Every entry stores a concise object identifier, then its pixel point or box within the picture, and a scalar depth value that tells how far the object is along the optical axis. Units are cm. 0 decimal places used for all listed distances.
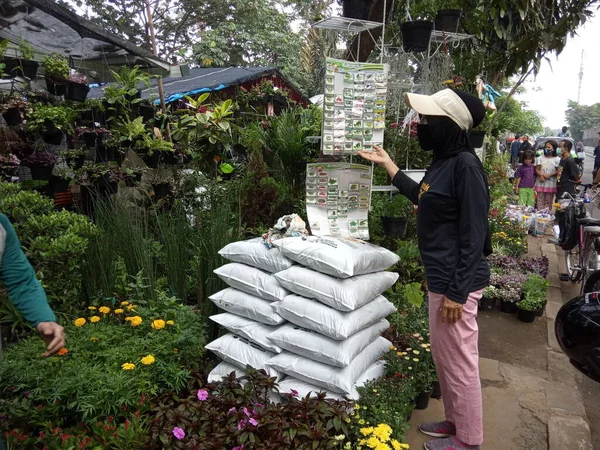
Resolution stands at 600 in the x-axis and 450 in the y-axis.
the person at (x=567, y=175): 805
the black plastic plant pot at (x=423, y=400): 261
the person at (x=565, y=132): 1602
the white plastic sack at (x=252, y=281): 252
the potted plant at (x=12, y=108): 349
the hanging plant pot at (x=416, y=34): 344
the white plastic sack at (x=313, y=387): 227
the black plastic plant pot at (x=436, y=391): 275
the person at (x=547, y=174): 796
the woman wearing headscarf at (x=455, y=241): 194
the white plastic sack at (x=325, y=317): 228
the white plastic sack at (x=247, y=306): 250
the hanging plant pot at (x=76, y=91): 401
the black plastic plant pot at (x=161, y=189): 418
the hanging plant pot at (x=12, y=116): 352
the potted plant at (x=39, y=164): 345
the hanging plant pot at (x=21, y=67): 366
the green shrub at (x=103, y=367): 189
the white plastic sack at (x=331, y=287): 231
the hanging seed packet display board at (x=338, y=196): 297
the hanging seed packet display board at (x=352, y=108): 285
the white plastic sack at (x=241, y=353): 245
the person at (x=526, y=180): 805
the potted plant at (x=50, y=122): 368
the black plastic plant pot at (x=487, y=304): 450
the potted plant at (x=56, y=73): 387
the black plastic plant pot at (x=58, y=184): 366
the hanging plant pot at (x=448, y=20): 395
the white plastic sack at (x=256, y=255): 257
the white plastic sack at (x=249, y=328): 248
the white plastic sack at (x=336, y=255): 235
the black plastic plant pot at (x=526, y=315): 422
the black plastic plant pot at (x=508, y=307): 444
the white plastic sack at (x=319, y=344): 227
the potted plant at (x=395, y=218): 338
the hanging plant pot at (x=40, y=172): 347
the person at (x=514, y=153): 1579
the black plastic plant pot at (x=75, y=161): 414
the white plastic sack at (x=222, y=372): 249
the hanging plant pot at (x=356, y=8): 309
